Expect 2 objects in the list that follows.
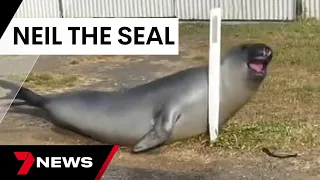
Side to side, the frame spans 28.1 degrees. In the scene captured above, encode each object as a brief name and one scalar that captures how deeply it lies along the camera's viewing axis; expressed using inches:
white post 184.4
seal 180.9
